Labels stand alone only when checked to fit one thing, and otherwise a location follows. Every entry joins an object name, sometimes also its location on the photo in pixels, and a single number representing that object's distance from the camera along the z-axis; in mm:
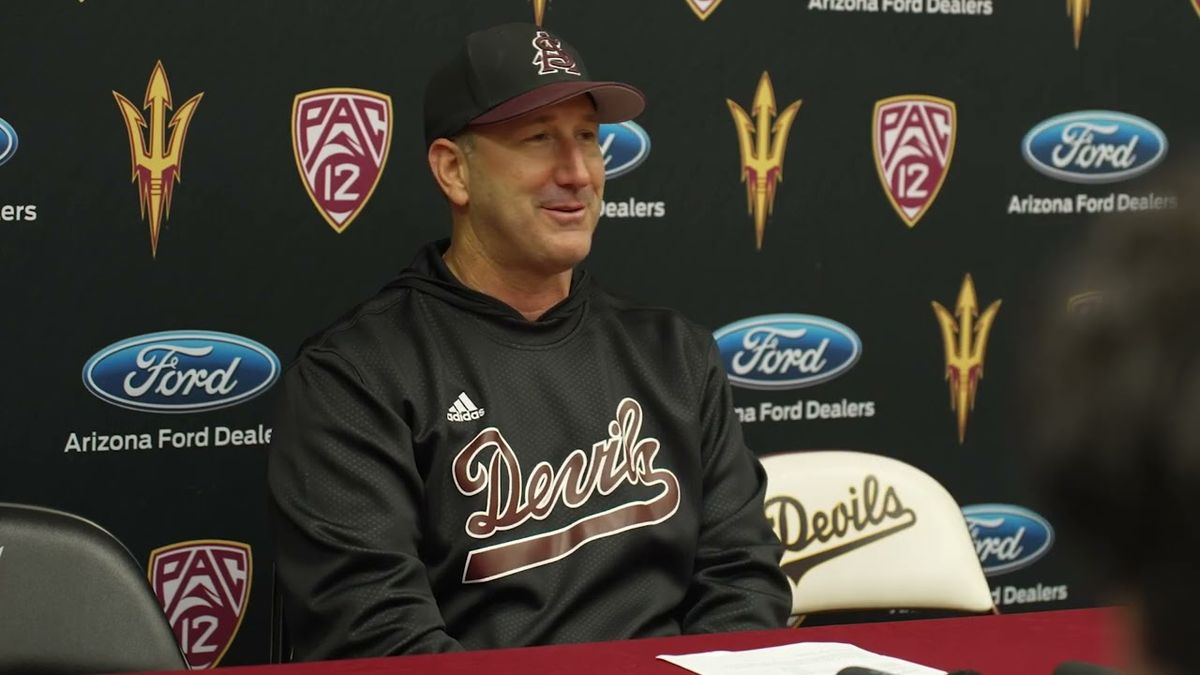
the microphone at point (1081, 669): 2382
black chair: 3151
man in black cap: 3405
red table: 3054
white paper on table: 3053
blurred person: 1043
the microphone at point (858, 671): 2878
